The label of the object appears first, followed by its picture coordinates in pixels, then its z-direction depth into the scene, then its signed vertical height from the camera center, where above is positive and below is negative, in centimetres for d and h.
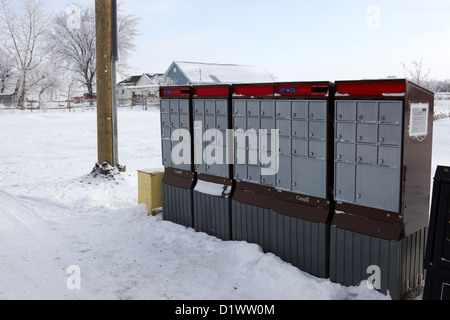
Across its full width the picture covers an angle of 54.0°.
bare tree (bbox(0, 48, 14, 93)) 4278 +365
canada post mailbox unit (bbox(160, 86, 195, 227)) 691 -76
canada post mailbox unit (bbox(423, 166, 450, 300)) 414 -129
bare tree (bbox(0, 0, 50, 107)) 3784 +615
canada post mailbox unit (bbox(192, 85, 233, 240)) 628 -79
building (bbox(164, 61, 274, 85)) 4191 +334
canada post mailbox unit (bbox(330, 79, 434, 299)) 438 -78
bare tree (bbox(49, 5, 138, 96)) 4512 +678
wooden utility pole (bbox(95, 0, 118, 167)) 997 +50
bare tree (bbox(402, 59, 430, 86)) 2519 +175
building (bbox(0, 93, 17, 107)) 3597 +107
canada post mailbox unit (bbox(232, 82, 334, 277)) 505 -80
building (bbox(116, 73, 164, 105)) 5553 +279
